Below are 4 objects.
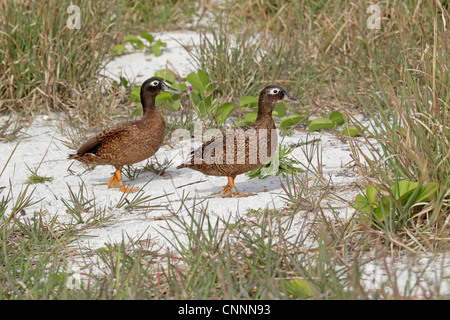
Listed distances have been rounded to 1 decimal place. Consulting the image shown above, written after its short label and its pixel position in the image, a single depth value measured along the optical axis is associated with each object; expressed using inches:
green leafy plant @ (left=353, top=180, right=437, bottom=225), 257.6
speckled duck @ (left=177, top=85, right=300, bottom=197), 348.5
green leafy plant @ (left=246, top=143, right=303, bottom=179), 367.6
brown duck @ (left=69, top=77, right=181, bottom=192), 380.5
